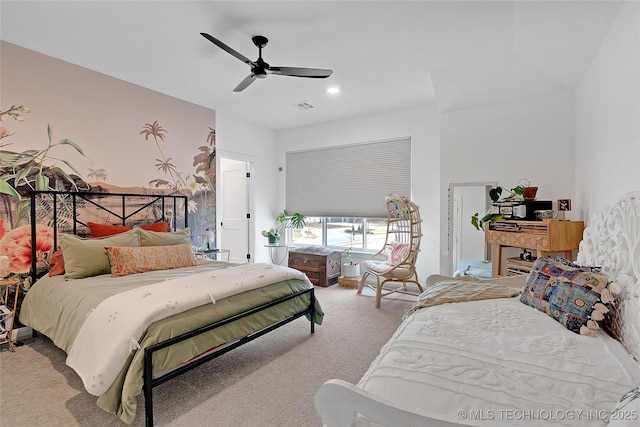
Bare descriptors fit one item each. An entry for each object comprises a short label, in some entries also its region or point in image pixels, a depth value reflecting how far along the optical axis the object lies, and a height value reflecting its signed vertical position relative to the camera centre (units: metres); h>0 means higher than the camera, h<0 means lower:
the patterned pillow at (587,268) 1.76 -0.32
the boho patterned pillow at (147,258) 2.75 -0.44
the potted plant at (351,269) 4.95 -0.92
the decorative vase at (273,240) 5.55 -0.52
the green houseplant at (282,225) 5.56 -0.27
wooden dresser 2.77 -0.23
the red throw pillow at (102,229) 3.26 -0.20
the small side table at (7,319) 2.63 -0.91
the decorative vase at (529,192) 3.12 +0.18
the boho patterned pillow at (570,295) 1.54 -0.45
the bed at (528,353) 0.87 -0.59
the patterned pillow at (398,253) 4.11 -0.56
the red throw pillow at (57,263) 2.77 -0.48
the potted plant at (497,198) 3.14 +0.14
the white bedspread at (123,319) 1.69 -0.63
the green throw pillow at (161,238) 3.27 -0.29
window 5.32 -0.40
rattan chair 3.86 -0.56
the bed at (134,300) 1.72 -0.62
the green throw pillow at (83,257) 2.63 -0.40
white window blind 4.94 +0.56
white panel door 5.68 +0.04
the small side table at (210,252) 4.22 -0.57
